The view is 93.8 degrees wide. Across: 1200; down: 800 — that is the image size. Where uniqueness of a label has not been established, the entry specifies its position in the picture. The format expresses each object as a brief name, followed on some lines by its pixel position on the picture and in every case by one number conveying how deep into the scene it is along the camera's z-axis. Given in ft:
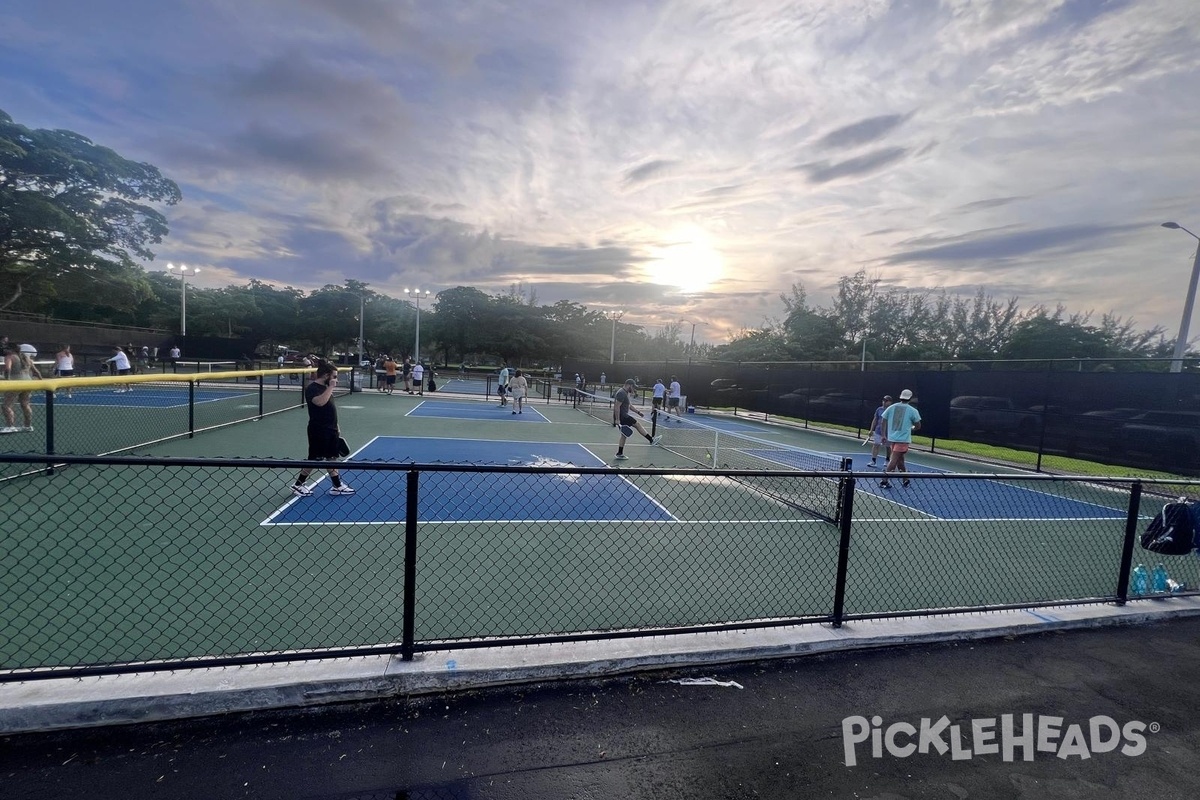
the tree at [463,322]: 241.35
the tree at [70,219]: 102.68
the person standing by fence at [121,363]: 69.46
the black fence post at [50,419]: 24.94
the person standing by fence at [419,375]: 96.29
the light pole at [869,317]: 204.74
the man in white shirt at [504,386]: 84.53
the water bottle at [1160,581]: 17.22
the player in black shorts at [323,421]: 24.99
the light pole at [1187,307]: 51.66
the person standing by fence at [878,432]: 44.68
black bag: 16.49
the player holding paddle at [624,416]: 41.06
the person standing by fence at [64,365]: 52.30
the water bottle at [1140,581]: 17.17
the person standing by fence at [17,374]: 30.86
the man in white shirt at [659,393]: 88.74
